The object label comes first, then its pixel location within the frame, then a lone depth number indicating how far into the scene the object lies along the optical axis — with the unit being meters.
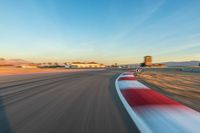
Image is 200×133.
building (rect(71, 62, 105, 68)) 182.75
